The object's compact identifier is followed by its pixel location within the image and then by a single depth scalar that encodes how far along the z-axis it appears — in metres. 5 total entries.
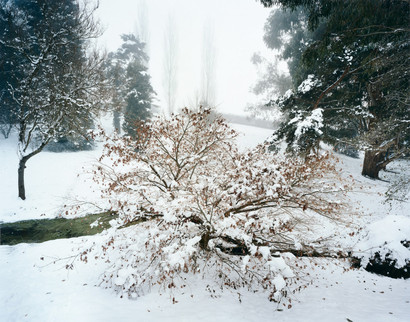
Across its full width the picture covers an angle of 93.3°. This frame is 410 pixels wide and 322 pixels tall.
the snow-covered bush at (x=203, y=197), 4.67
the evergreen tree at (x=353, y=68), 5.75
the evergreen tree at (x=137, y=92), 19.11
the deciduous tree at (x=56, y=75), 9.68
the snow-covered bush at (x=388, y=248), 6.09
